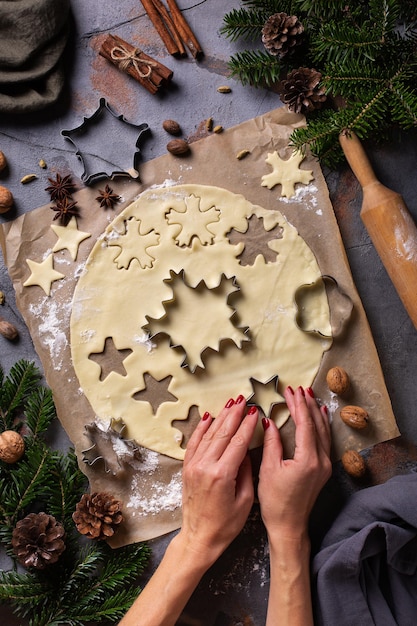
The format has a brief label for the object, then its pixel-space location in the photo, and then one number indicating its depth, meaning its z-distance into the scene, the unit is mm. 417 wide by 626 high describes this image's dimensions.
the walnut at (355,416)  1191
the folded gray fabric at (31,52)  1250
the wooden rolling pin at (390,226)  1162
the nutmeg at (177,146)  1277
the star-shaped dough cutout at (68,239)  1295
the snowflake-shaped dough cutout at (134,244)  1275
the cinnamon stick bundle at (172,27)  1296
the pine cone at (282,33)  1171
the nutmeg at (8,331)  1284
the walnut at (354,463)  1191
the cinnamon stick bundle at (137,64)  1291
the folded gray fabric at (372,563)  1112
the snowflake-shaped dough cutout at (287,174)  1266
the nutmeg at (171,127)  1289
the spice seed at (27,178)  1320
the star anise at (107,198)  1293
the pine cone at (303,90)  1194
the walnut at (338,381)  1199
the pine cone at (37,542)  1131
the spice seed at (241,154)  1280
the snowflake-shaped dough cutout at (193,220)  1273
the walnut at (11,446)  1197
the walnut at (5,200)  1295
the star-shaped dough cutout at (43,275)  1290
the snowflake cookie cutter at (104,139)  1299
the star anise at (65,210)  1289
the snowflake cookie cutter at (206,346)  1237
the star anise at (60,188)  1296
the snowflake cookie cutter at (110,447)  1240
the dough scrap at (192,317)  1243
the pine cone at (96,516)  1174
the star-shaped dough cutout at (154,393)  1264
